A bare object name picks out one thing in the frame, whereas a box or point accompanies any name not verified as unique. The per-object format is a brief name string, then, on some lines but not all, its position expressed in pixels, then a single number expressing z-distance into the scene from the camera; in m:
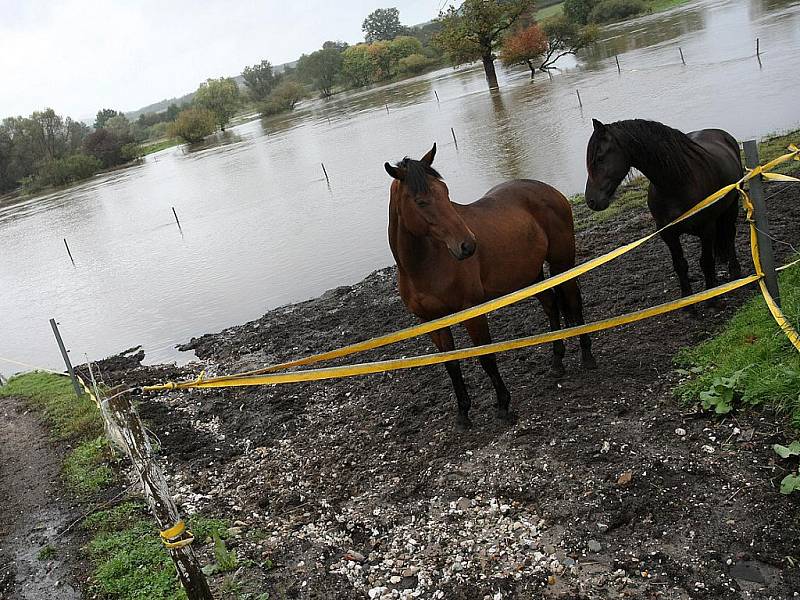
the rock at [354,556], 4.34
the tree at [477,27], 44.47
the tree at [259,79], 113.38
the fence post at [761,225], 4.27
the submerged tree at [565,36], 50.88
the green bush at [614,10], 70.31
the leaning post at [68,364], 9.27
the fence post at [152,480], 3.47
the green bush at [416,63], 89.06
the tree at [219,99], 88.25
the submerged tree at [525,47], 49.81
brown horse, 4.75
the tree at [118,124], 84.31
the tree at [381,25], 150.12
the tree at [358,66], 95.31
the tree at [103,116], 120.19
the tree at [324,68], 101.25
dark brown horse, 6.14
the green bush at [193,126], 76.69
